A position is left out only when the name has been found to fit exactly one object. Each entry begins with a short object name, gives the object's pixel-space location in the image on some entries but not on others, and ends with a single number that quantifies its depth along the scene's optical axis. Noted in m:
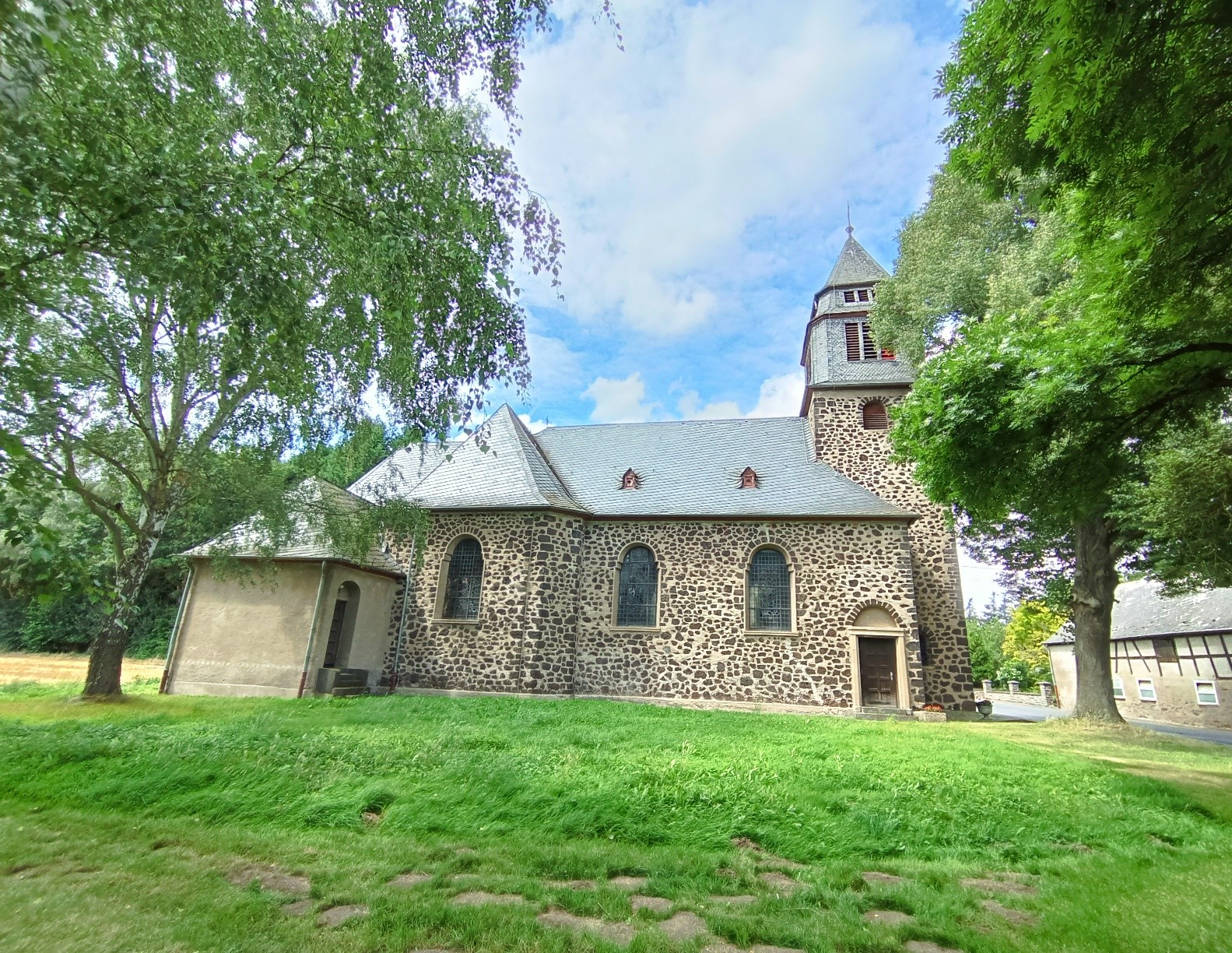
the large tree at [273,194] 3.41
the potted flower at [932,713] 13.94
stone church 13.96
